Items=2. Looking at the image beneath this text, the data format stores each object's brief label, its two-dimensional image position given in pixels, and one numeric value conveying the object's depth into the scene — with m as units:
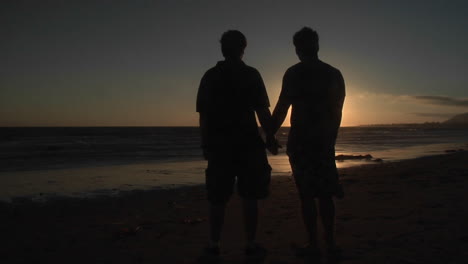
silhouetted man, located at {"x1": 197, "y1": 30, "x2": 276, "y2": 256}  3.42
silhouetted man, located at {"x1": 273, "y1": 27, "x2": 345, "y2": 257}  3.39
